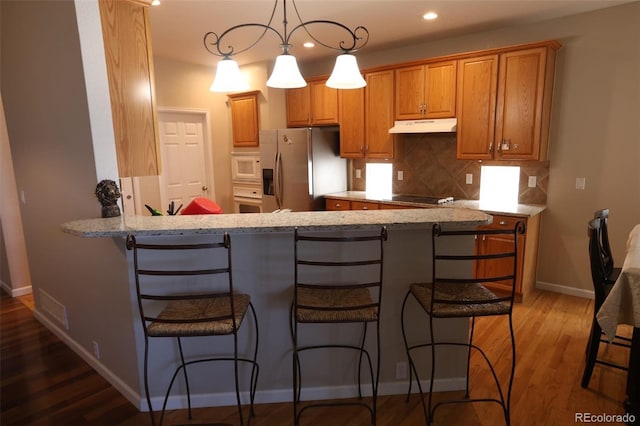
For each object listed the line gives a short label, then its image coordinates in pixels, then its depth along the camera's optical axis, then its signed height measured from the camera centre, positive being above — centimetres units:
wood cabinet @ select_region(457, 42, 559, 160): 338 +48
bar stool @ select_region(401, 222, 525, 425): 178 -70
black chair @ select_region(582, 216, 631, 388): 221 -79
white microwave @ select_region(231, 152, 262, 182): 536 -9
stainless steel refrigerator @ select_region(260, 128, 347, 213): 453 -10
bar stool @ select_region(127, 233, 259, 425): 170 -71
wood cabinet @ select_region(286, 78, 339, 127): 473 +69
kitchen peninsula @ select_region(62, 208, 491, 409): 200 -72
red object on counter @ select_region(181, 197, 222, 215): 271 -34
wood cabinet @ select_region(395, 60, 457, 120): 387 +70
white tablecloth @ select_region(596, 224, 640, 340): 181 -73
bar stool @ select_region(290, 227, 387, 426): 186 -70
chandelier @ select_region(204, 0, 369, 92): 209 +47
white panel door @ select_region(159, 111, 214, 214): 514 +5
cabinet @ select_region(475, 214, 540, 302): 343 -91
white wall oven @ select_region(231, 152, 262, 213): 538 -31
